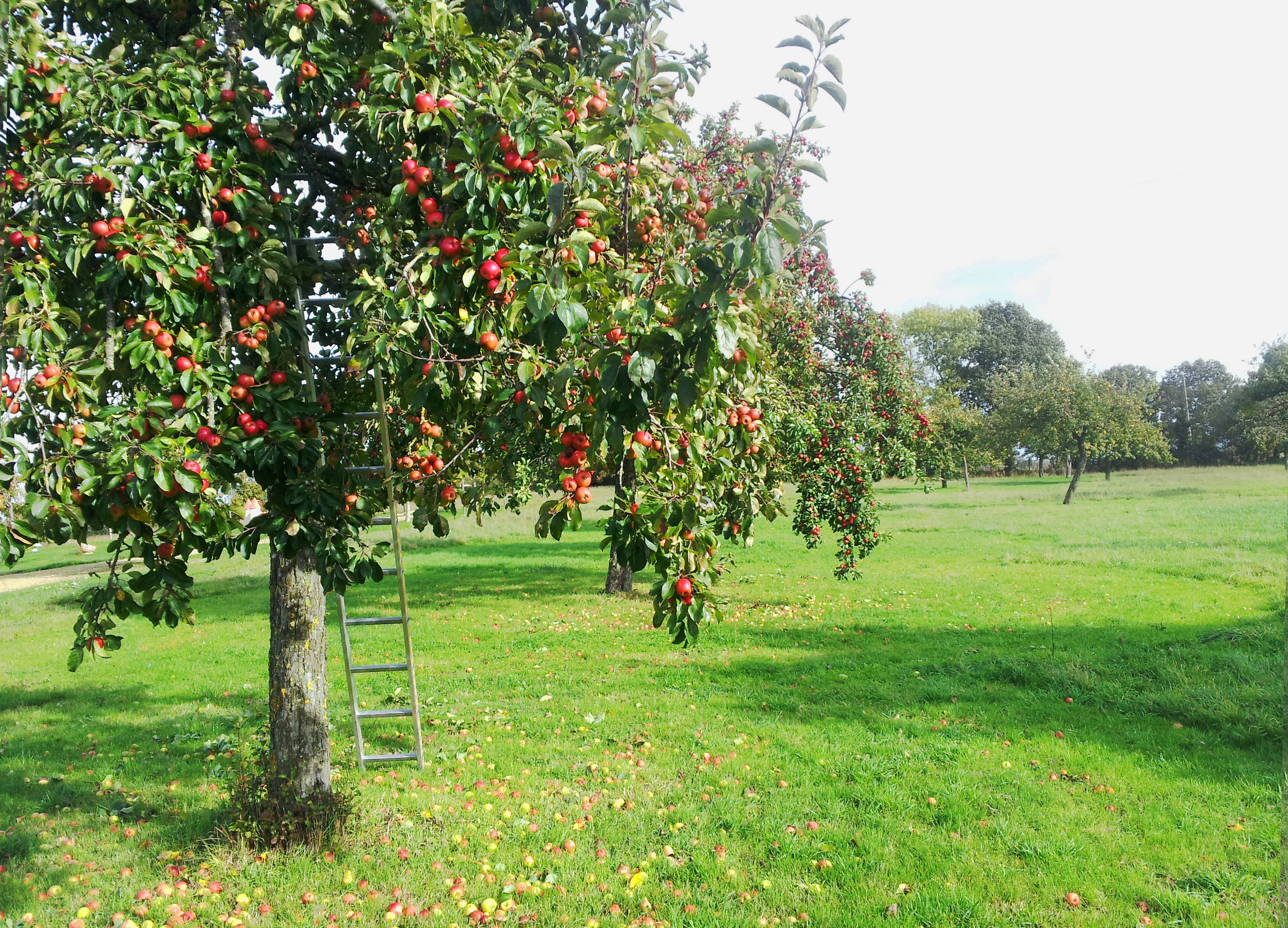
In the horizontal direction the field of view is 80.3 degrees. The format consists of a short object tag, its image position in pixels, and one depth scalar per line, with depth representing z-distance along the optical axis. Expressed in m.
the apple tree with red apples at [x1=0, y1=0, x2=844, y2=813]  2.65
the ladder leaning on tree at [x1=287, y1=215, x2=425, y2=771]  3.88
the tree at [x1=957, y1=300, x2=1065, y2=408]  51.34
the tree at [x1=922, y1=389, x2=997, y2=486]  31.88
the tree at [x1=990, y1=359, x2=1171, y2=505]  30.59
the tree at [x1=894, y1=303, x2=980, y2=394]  51.66
